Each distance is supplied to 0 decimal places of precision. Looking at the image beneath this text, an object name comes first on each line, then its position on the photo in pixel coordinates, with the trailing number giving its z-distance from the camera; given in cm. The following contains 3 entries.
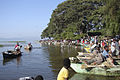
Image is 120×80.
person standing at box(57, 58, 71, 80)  504
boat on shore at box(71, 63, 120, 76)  1023
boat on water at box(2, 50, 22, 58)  1930
